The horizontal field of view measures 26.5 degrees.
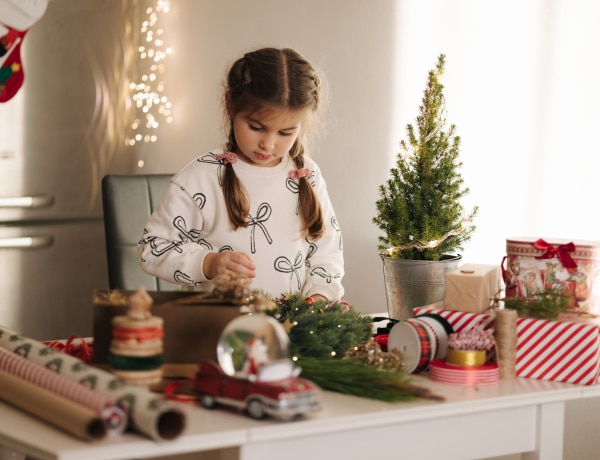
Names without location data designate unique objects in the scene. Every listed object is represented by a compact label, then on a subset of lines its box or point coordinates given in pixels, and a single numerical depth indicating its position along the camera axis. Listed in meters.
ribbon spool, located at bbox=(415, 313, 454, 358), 2.01
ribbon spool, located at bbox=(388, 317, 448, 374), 1.98
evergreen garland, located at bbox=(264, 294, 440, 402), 1.83
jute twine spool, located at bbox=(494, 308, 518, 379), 1.97
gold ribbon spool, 1.94
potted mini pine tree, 2.56
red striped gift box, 1.98
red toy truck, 1.67
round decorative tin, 2.06
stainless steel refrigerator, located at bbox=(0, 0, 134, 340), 3.51
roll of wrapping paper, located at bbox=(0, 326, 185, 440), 1.59
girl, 2.32
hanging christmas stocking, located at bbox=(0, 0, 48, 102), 3.47
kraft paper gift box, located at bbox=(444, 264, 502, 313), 2.06
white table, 1.60
